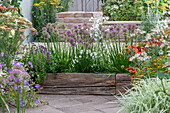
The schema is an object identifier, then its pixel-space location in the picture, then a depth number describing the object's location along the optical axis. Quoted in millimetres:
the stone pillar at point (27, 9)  7016
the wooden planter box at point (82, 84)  3641
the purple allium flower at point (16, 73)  1827
